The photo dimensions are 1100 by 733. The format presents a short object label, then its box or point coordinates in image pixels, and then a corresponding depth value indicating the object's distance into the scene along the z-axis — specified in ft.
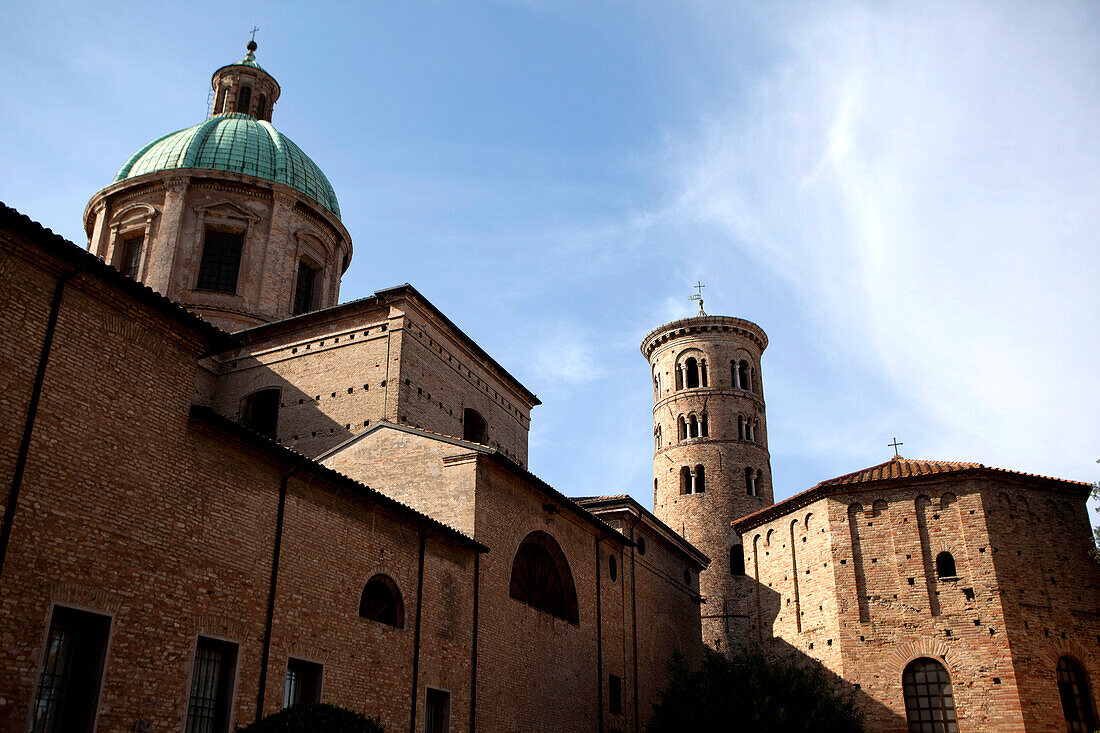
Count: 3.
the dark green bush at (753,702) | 62.59
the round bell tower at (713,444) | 122.72
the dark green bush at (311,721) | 31.89
